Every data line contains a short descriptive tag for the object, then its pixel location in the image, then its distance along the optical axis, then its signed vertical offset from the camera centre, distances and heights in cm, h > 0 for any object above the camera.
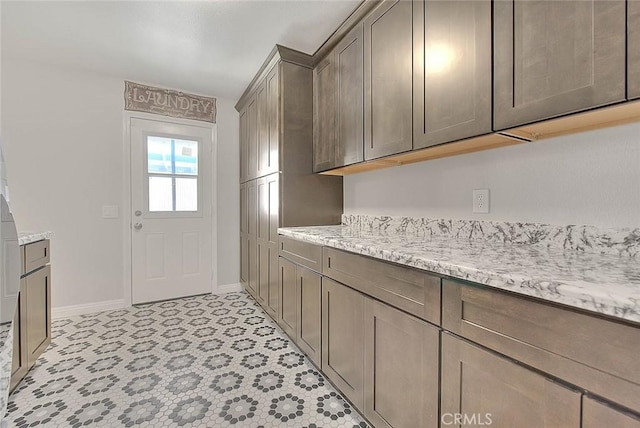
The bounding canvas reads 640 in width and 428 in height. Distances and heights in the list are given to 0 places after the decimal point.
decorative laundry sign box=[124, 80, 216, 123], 301 +127
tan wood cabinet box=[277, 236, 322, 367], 171 -58
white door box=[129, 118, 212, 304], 306 +3
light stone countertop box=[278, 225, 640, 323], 58 -16
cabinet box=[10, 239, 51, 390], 162 -64
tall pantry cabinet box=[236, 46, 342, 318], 230 +39
